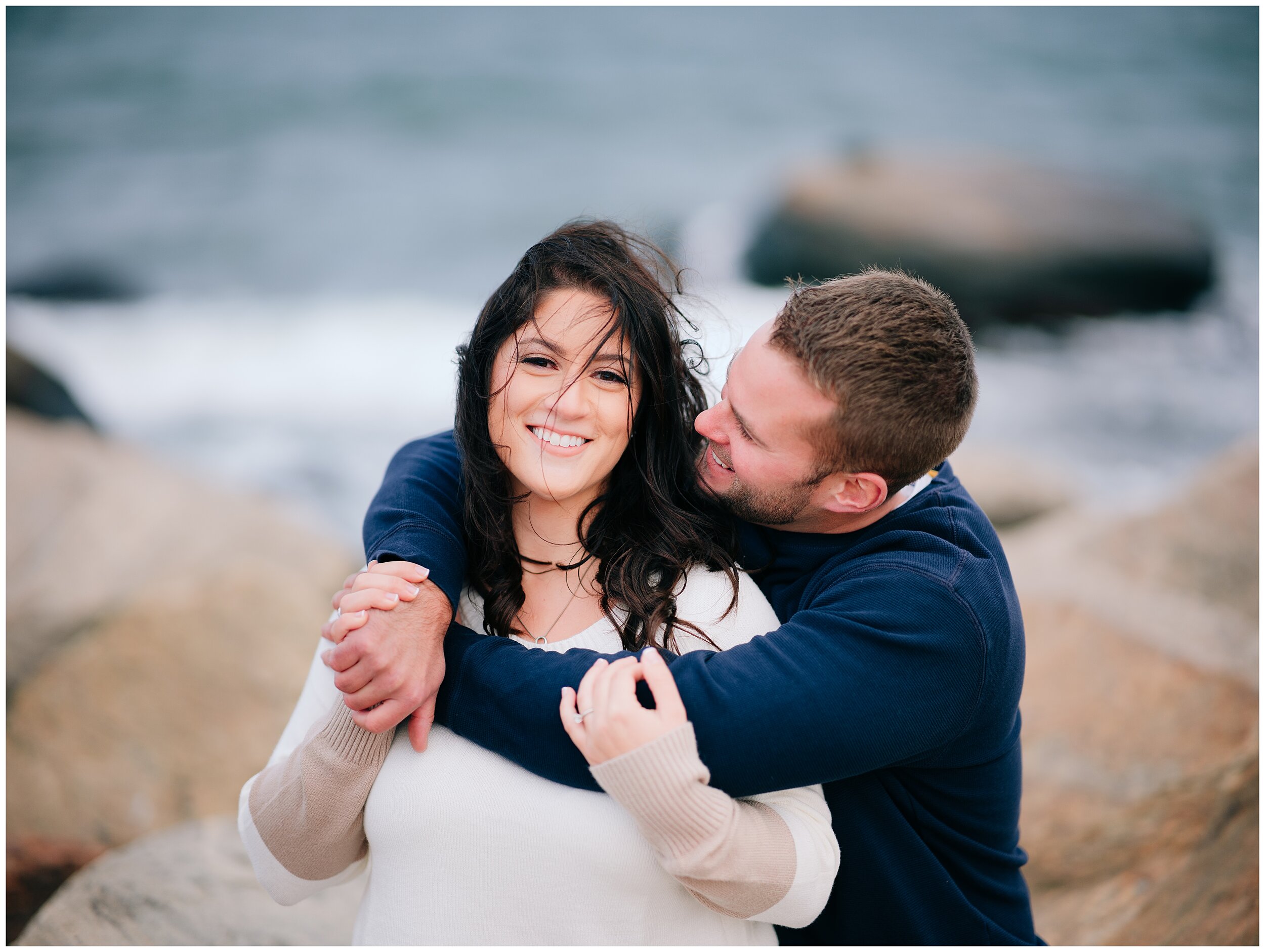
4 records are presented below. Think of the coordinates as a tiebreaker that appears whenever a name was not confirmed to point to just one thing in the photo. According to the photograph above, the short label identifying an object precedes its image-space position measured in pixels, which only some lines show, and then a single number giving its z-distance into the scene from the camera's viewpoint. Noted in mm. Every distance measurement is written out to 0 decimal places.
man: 1562
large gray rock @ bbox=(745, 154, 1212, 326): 9492
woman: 1531
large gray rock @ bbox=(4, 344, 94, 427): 5863
